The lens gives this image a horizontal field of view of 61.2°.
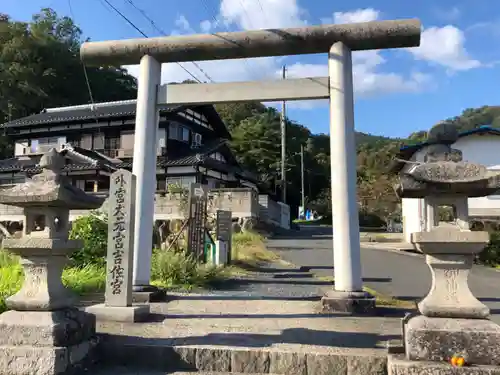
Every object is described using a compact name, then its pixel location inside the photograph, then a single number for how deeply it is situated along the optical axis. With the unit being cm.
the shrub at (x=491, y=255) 1661
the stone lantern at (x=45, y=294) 427
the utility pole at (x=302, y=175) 4719
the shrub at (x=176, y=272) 989
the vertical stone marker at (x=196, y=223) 1270
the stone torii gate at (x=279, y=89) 693
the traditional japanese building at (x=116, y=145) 2856
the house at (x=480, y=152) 2094
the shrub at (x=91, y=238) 1102
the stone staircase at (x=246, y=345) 428
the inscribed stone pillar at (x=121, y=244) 600
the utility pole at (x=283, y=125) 3687
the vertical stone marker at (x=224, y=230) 1369
